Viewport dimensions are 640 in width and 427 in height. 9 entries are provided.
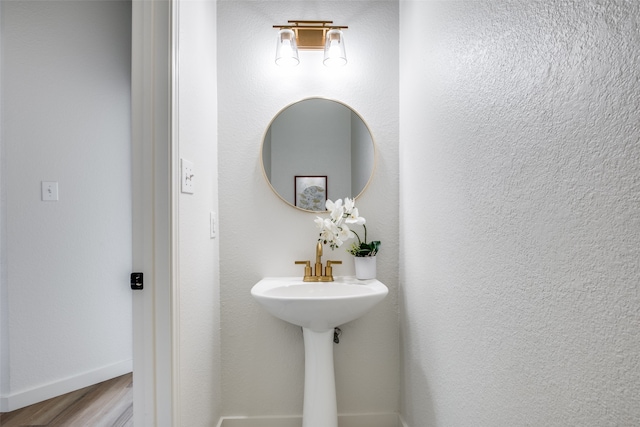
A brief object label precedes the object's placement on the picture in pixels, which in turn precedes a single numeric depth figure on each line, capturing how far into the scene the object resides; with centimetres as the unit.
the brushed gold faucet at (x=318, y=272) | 172
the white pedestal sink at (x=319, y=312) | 141
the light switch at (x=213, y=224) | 164
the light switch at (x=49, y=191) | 207
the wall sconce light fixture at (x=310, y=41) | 172
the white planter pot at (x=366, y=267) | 171
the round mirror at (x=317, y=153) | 182
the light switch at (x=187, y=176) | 125
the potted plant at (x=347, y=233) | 169
